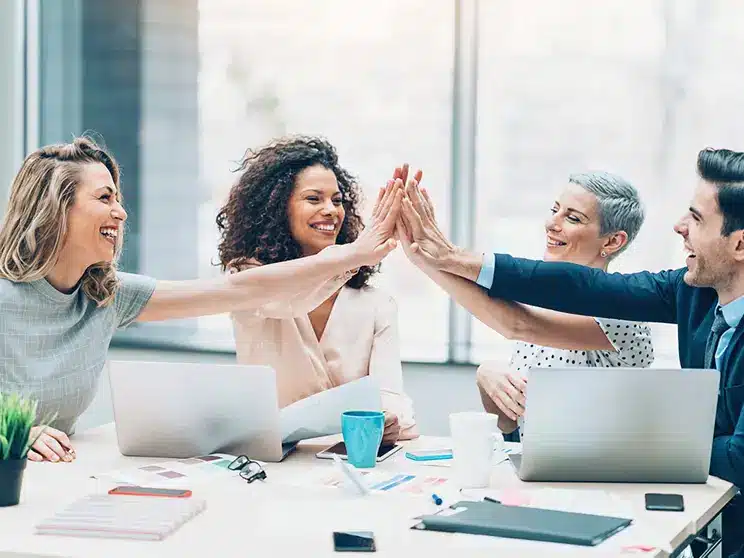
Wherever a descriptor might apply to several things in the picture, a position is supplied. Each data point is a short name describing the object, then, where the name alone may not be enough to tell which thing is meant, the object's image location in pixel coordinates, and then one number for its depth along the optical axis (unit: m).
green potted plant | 2.58
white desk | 2.38
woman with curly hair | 3.54
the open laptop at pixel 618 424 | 2.74
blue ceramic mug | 2.88
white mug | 2.74
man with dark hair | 3.00
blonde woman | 3.15
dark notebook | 2.42
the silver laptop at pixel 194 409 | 2.88
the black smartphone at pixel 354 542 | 2.37
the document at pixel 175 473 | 2.76
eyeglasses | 2.78
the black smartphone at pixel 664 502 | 2.61
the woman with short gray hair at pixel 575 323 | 3.53
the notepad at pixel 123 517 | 2.42
